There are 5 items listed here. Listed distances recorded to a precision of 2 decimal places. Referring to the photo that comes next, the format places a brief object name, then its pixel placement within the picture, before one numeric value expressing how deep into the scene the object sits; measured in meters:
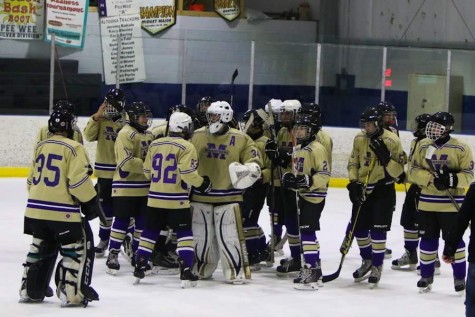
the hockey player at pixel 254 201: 13.17
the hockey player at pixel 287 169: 12.82
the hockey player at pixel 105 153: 13.82
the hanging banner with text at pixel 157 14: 25.39
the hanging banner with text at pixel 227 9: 26.33
